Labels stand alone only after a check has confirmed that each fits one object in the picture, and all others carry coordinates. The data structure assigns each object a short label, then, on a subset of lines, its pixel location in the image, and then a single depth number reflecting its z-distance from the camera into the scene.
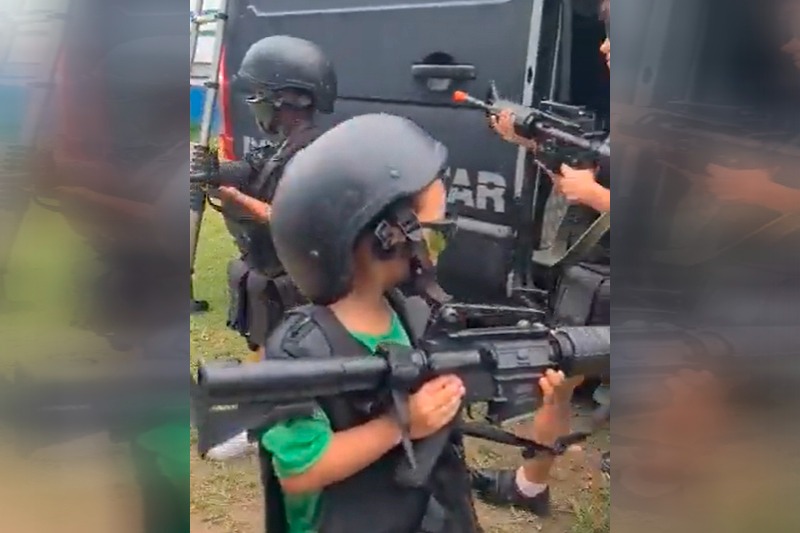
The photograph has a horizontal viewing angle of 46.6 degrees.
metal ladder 1.68
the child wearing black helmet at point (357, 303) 1.35
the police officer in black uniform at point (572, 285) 1.79
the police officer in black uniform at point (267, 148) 2.02
